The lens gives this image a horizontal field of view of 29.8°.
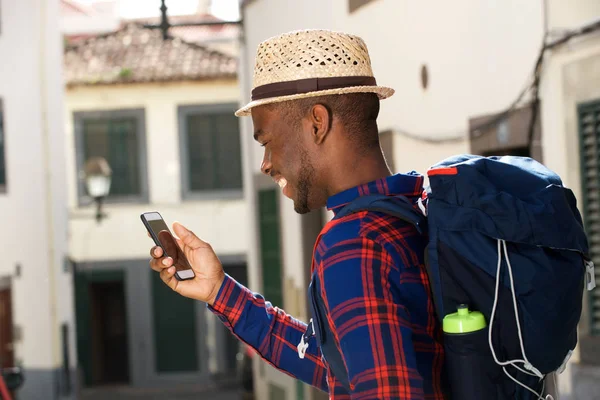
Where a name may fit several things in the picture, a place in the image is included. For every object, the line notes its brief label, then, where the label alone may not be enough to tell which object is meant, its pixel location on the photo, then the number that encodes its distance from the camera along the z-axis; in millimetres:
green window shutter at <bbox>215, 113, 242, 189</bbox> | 21609
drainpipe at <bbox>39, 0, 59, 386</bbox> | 15828
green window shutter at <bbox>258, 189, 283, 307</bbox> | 11648
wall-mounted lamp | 18031
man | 1917
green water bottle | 1938
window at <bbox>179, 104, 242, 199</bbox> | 21484
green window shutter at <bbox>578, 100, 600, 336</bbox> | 5527
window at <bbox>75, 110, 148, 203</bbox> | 21453
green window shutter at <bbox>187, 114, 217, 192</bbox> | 21562
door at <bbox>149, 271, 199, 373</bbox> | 20891
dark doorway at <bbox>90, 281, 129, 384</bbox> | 21750
